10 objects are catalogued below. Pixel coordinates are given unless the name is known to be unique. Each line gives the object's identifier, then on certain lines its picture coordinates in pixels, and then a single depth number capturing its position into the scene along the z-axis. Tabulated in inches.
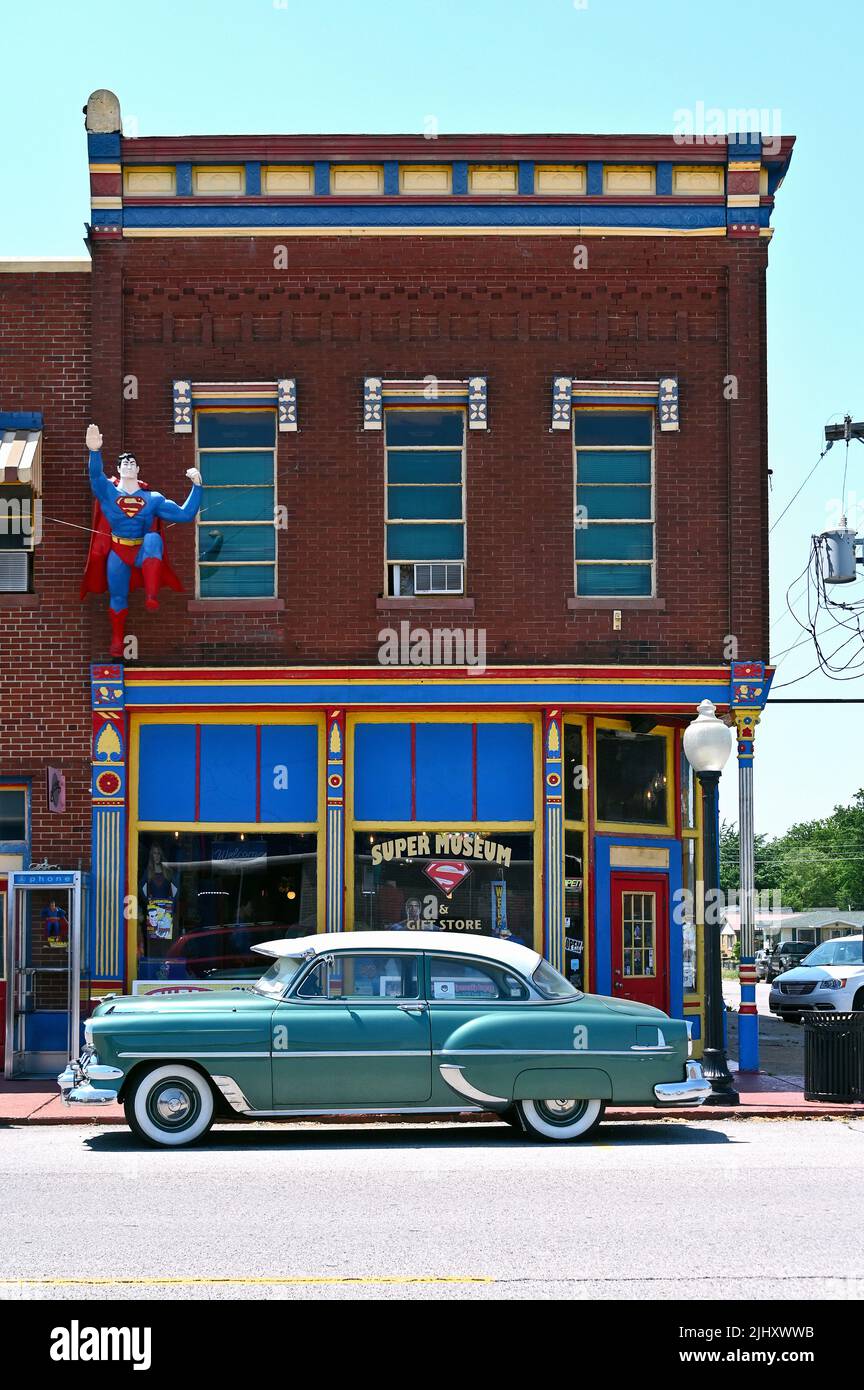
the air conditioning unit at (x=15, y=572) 706.2
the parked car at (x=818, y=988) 1045.2
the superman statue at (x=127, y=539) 683.4
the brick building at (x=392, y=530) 693.3
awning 677.3
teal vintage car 477.7
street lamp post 593.6
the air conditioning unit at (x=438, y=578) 708.0
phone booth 655.1
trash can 583.2
